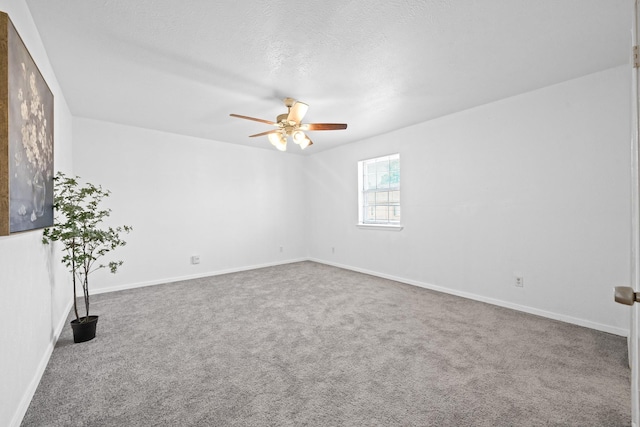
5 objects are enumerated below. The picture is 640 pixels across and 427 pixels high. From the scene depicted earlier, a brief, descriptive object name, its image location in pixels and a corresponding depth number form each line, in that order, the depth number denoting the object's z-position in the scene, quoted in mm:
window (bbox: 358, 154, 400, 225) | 4664
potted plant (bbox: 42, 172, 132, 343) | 2367
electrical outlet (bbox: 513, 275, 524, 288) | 3124
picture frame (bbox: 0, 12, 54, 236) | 1288
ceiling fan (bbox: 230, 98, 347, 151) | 2737
